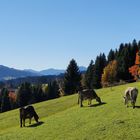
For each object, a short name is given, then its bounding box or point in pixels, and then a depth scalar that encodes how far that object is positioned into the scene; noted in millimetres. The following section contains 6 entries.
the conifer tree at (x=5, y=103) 82108
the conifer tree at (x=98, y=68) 76045
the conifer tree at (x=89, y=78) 79307
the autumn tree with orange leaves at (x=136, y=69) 60882
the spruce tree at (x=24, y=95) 83557
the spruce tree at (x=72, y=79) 66391
